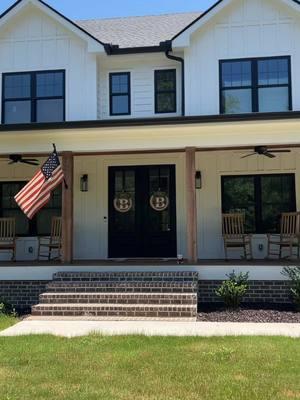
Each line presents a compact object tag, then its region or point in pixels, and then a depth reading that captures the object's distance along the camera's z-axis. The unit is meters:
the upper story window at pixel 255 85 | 12.34
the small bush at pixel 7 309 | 9.98
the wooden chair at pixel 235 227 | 12.70
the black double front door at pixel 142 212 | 13.23
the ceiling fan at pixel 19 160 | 12.39
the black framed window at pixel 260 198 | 13.02
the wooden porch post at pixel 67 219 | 11.27
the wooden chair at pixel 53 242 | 12.86
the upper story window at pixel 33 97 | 13.13
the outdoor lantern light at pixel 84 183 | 13.47
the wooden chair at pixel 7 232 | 12.88
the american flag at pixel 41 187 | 10.36
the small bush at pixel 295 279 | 9.72
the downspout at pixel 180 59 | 12.79
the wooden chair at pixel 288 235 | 12.16
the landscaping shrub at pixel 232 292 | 9.91
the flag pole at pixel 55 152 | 11.07
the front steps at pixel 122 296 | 9.44
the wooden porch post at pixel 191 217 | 10.88
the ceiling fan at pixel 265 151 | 11.67
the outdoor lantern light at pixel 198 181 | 13.16
